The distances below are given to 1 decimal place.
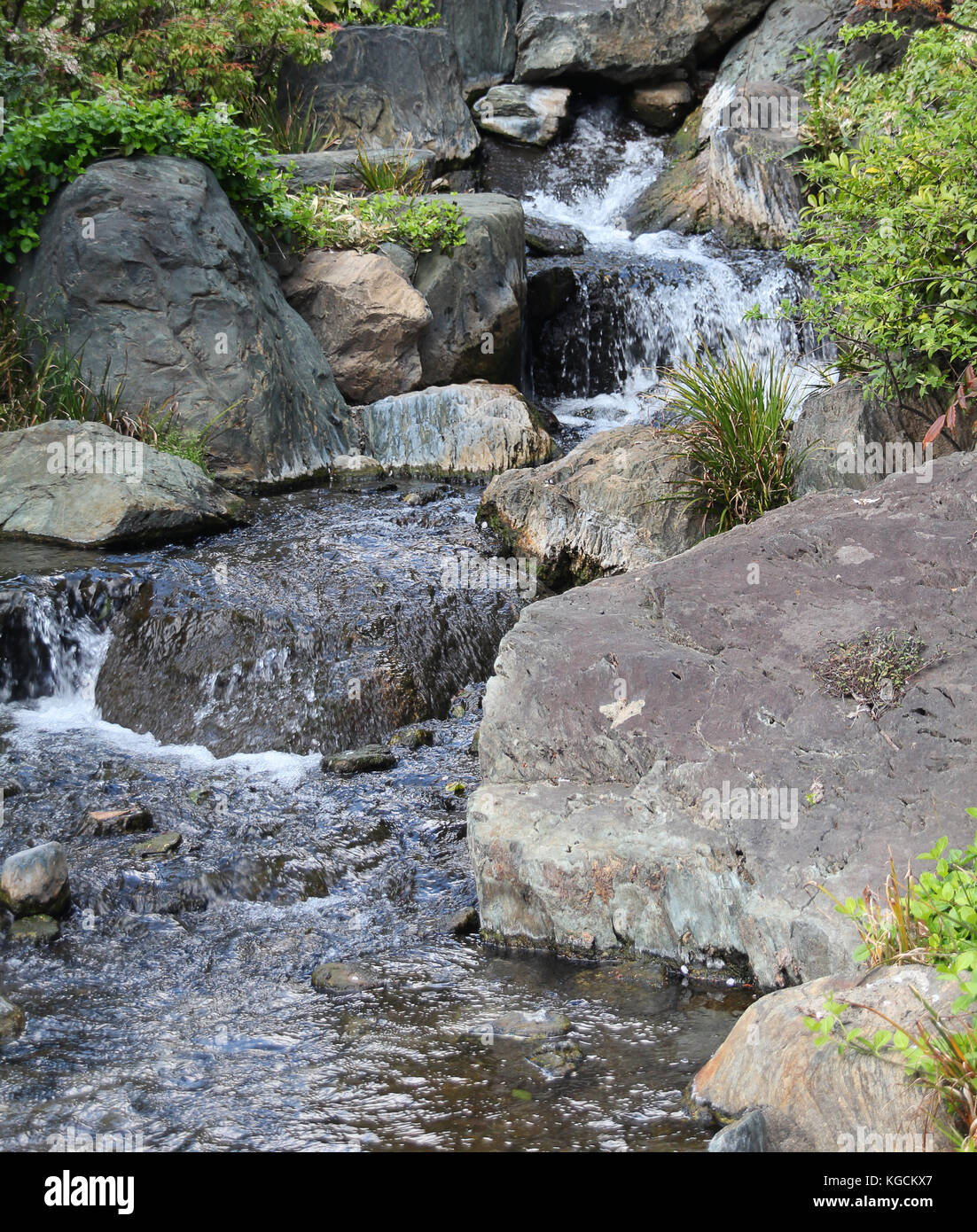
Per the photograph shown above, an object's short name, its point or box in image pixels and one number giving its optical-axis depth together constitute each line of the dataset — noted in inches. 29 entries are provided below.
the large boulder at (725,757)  153.6
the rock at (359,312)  438.3
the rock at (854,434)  289.6
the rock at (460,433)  399.5
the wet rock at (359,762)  233.6
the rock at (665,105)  693.3
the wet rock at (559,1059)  140.6
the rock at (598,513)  311.9
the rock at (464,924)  177.0
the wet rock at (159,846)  198.1
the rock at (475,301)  463.8
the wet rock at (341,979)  162.6
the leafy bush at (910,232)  261.7
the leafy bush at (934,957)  106.3
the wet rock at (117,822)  205.9
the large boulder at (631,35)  679.1
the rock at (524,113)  679.1
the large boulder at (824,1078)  112.3
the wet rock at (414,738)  247.0
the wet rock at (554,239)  546.9
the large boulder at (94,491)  309.9
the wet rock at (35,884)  178.7
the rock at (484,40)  725.9
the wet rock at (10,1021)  148.5
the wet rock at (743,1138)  116.0
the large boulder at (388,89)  597.6
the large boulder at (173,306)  363.3
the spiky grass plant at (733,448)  305.0
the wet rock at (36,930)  174.6
